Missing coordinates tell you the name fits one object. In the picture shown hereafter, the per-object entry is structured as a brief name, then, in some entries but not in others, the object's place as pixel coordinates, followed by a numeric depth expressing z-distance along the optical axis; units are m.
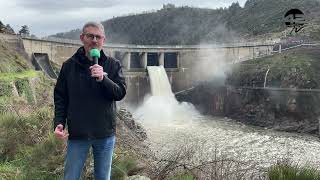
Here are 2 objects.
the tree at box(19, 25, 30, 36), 80.38
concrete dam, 63.91
